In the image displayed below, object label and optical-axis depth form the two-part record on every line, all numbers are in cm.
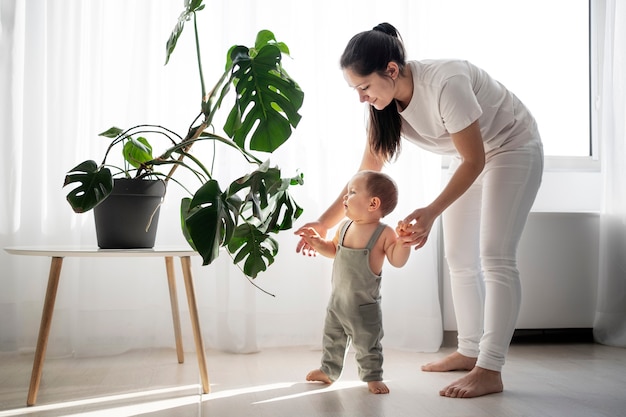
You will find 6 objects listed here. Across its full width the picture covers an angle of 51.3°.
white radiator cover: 266
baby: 182
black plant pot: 175
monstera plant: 161
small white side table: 163
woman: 170
